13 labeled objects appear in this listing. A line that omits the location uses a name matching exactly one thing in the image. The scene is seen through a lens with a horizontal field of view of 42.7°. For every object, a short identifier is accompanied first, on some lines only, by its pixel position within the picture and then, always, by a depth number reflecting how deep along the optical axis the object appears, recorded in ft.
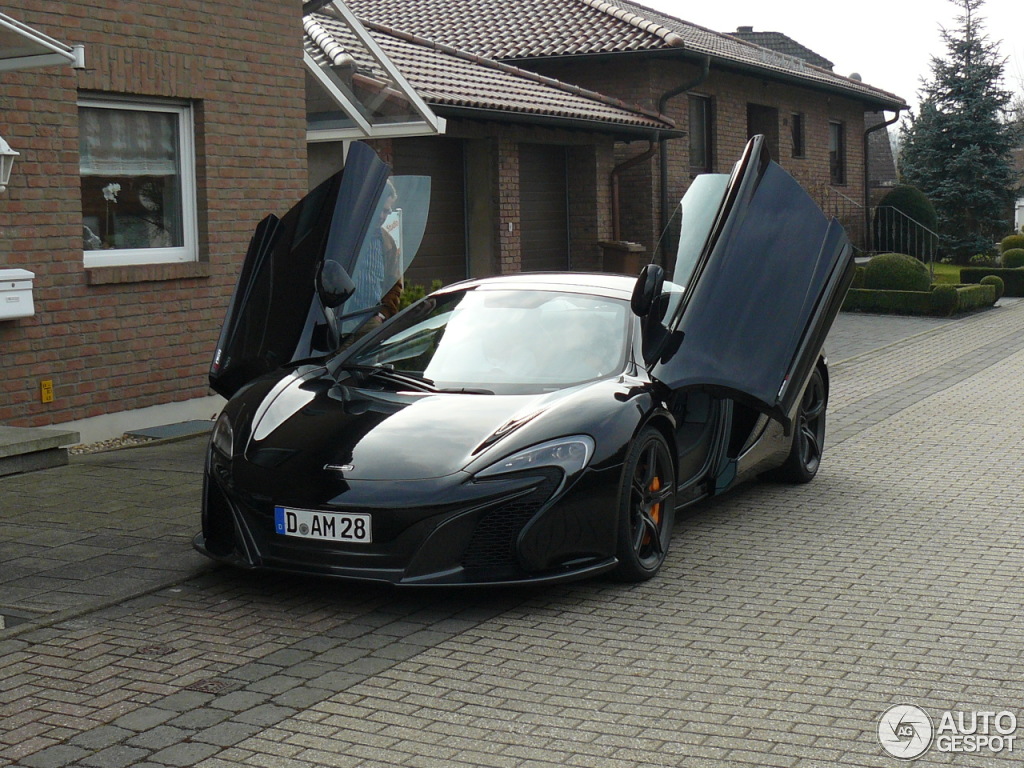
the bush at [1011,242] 121.49
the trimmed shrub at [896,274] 74.74
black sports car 17.22
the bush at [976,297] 75.46
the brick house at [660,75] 74.08
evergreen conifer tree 128.47
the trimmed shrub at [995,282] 85.20
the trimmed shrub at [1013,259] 100.89
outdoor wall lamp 26.55
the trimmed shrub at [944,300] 72.95
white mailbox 28.63
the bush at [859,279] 77.15
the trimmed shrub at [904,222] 110.63
